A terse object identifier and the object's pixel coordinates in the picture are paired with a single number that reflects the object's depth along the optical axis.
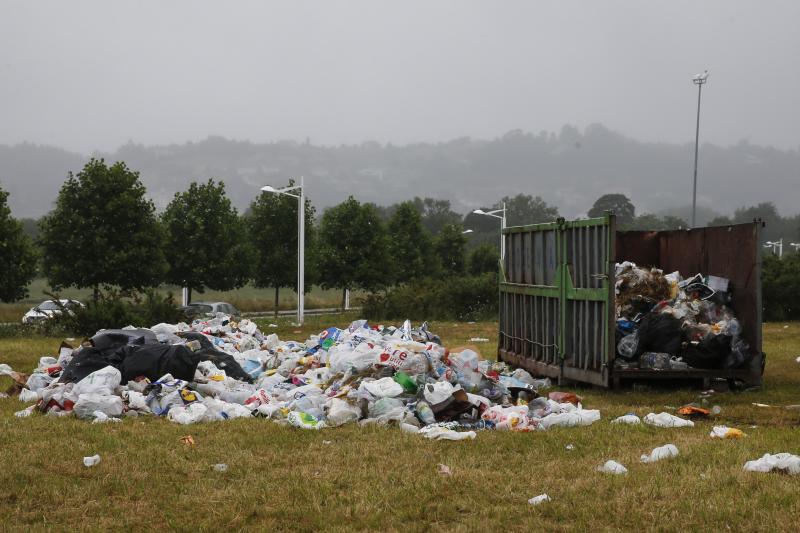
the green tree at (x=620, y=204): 137.00
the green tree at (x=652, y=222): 124.16
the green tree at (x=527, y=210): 160.88
